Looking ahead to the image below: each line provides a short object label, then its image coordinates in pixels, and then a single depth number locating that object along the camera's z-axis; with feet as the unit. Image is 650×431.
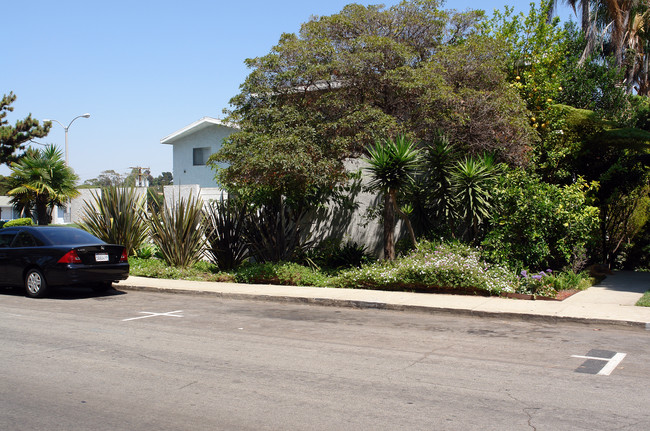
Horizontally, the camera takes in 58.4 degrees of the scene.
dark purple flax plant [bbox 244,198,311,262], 50.83
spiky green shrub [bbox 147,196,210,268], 53.52
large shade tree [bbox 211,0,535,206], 44.29
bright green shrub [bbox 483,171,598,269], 42.04
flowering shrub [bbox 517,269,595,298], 38.34
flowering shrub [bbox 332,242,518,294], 39.60
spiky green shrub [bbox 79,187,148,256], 58.54
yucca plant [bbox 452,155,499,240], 44.62
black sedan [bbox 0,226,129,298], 40.65
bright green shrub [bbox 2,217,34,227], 89.51
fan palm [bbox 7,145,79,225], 79.92
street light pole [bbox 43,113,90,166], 111.96
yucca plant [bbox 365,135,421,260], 42.70
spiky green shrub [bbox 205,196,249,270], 51.85
